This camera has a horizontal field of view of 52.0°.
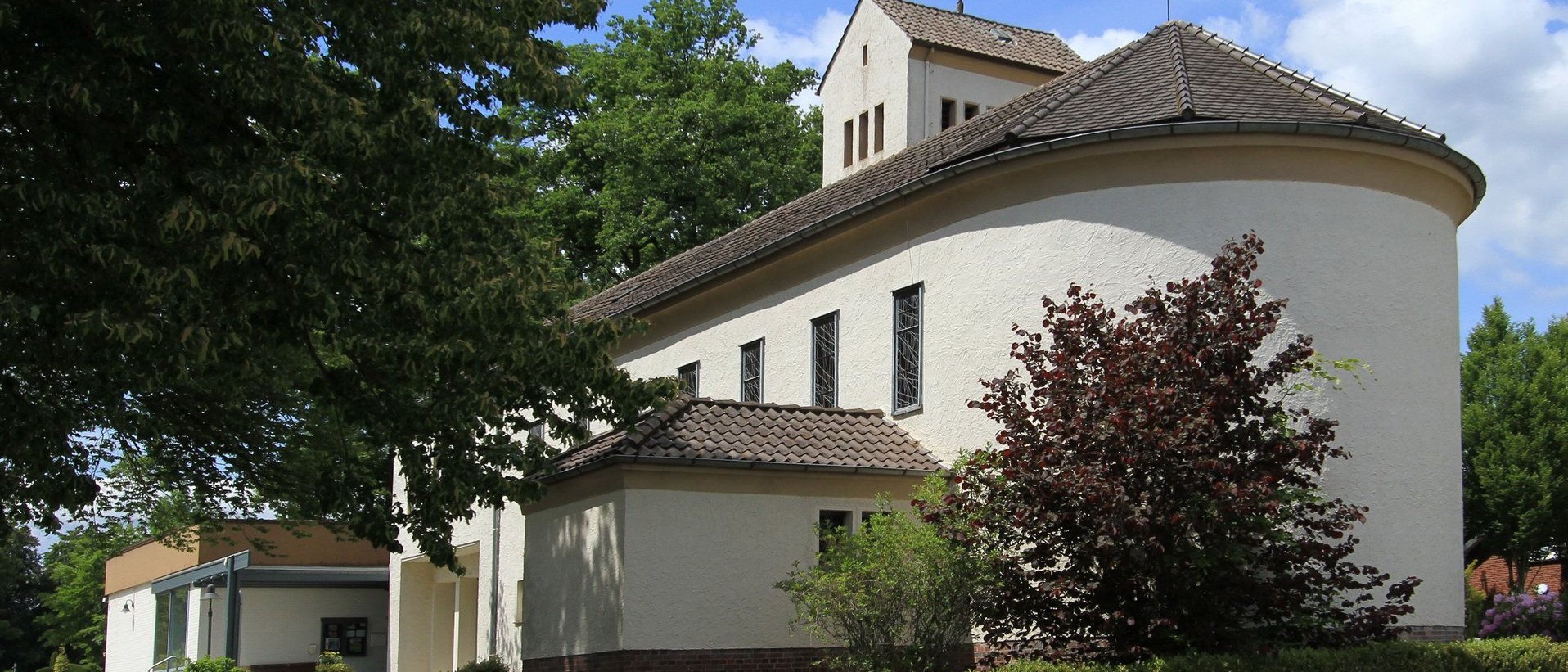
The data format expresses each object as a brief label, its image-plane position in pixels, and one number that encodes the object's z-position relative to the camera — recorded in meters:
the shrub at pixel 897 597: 17.97
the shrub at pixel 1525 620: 34.72
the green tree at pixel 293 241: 13.79
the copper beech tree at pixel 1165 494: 15.77
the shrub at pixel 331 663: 34.43
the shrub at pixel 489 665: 25.61
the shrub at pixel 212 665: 33.81
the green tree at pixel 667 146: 41.81
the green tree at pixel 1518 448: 38.53
